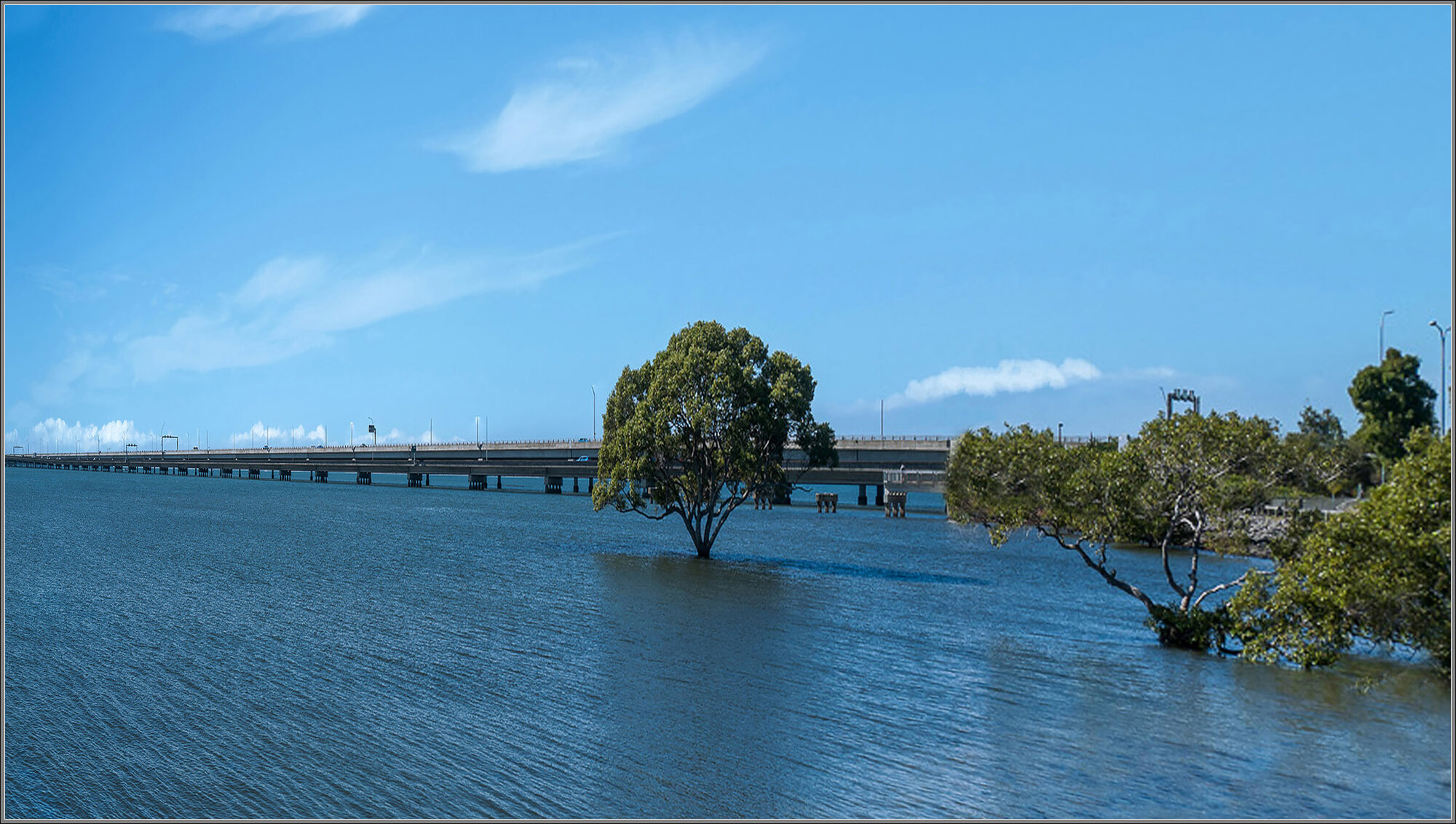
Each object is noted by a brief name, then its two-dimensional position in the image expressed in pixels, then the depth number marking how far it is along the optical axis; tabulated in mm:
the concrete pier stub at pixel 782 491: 54750
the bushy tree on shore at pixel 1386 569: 21562
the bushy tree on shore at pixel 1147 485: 29359
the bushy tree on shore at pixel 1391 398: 78938
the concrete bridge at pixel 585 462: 123625
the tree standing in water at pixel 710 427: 51562
